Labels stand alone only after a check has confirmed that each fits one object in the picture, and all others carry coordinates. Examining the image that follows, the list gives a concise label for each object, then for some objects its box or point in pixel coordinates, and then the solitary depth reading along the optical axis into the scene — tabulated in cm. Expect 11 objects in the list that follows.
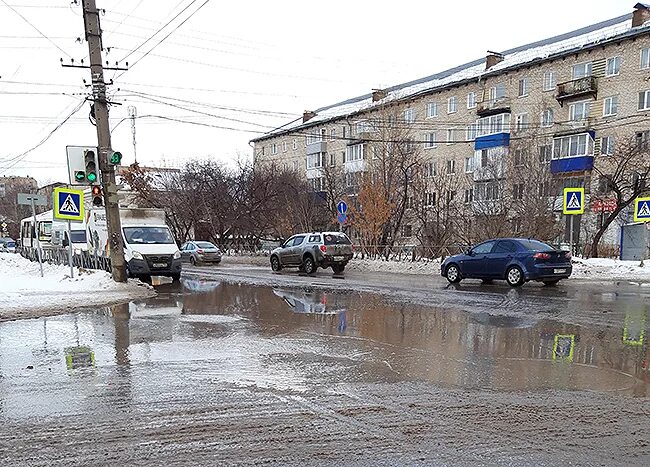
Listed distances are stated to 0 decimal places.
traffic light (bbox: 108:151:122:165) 1483
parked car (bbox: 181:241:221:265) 3203
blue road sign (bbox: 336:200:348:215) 2602
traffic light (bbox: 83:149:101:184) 1468
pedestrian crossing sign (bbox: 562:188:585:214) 2042
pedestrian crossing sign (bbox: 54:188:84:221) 1556
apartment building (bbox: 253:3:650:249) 2908
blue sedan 1603
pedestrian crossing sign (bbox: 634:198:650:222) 2011
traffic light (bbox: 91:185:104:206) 1500
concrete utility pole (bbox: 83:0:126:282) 1504
